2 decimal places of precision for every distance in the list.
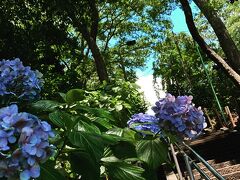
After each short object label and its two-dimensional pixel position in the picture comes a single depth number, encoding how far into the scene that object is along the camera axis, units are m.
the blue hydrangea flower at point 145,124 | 1.35
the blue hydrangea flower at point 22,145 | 0.72
